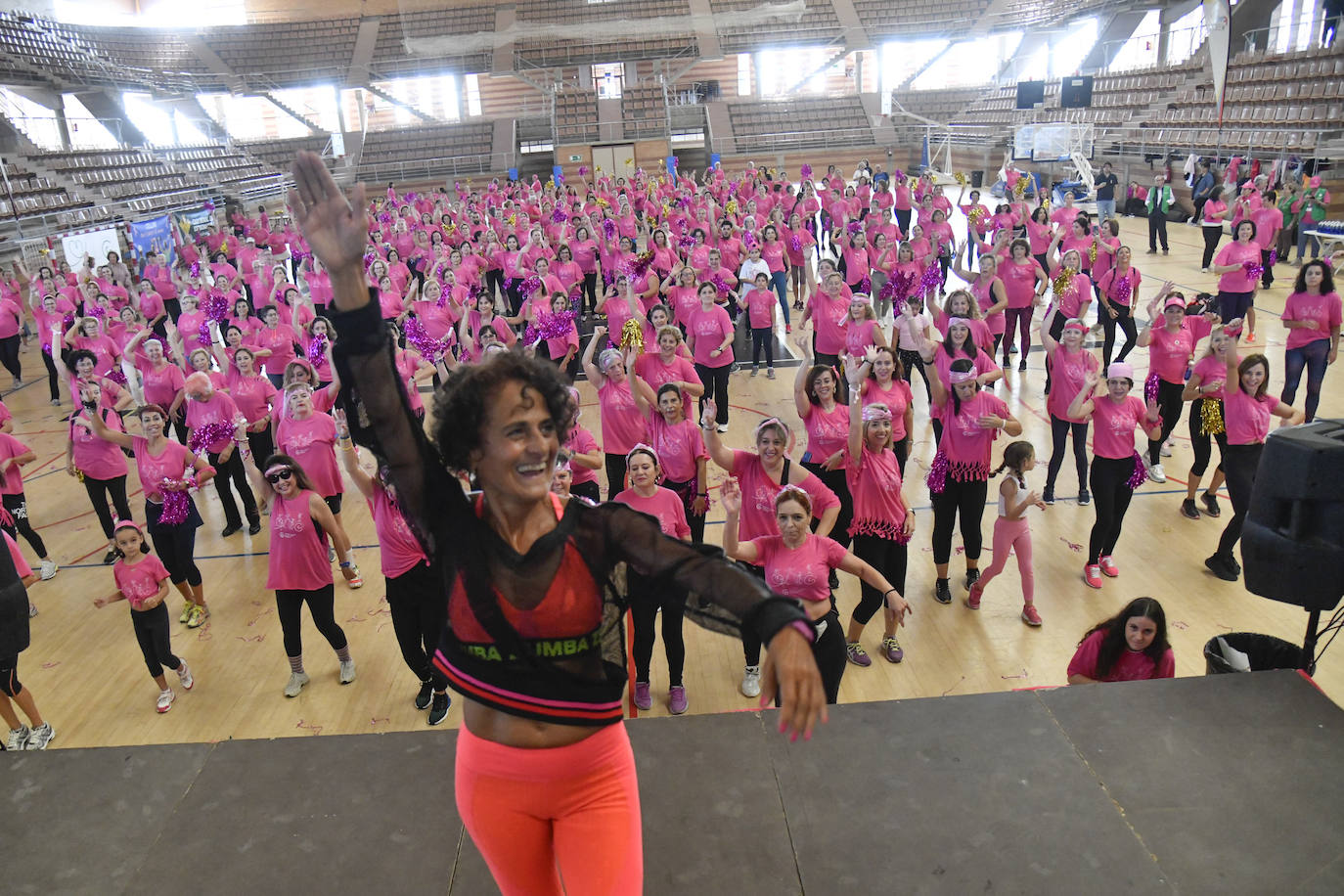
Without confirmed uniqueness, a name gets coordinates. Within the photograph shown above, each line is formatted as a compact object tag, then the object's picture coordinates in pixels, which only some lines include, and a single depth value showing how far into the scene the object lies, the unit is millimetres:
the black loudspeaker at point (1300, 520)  2770
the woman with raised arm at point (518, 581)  1673
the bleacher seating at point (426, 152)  30797
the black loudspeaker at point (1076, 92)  24391
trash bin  3828
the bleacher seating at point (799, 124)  31094
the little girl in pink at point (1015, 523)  5148
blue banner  16828
